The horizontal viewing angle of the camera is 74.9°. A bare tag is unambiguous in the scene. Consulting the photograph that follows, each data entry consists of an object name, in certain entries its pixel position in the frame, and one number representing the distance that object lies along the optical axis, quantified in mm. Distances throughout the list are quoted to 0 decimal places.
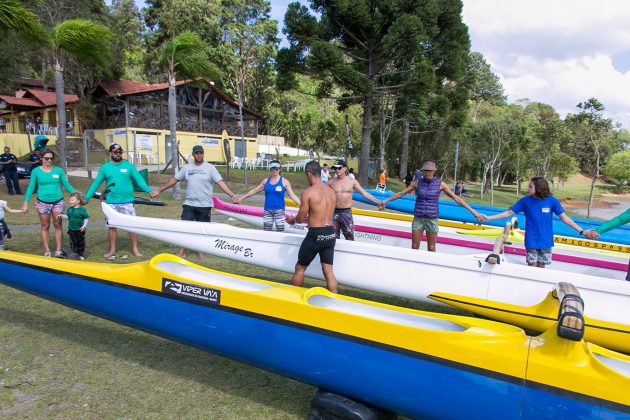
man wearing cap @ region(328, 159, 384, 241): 6075
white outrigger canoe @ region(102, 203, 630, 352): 3857
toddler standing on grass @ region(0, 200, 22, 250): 6188
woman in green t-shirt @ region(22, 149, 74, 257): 5895
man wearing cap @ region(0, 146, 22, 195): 12116
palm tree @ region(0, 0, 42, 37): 10781
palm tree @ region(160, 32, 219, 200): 13938
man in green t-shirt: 6004
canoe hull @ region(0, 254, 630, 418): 2184
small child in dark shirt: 6039
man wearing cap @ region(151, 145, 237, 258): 6152
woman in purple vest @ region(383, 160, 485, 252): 5832
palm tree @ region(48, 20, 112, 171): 12133
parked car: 15789
